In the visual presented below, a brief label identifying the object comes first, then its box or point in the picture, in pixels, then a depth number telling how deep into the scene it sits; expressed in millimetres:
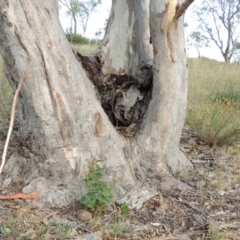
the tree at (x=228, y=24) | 25359
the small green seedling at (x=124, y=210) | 2910
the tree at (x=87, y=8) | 25030
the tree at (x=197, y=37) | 28756
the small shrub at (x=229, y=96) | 6810
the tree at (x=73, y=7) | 16644
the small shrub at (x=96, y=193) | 2801
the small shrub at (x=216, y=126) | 4371
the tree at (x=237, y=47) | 26750
